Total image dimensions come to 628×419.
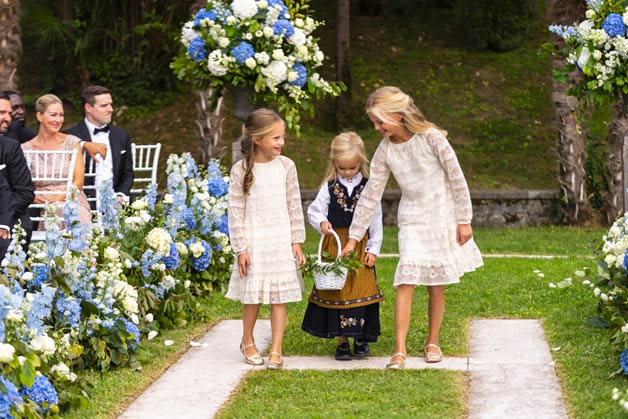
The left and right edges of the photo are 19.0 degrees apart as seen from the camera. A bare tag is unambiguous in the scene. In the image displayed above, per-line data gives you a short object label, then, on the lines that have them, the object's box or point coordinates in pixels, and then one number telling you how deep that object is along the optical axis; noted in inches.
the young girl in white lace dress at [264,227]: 419.9
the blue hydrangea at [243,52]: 583.7
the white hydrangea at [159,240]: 475.4
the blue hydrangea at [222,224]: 582.7
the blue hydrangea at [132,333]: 409.8
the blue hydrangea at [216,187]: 596.4
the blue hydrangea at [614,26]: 483.3
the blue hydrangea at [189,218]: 550.1
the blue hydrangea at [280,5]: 589.3
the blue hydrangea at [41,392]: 311.9
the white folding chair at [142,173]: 1005.3
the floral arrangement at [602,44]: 485.3
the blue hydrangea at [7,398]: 283.2
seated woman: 543.1
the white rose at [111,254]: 414.3
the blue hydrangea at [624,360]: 356.8
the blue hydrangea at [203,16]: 595.4
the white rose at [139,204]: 482.5
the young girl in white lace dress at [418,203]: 411.0
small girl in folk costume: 429.2
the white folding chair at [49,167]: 533.0
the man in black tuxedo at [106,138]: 589.8
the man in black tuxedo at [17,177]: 480.0
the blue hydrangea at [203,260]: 554.8
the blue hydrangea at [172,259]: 492.9
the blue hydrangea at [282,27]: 585.7
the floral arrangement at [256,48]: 586.3
